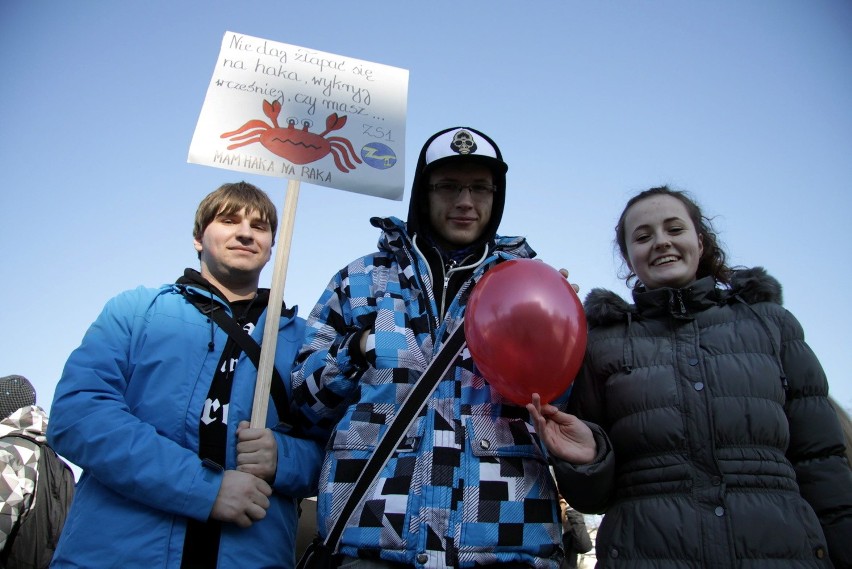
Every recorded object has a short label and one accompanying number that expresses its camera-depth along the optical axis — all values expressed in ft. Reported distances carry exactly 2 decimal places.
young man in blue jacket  7.29
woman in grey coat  6.68
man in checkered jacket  6.86
